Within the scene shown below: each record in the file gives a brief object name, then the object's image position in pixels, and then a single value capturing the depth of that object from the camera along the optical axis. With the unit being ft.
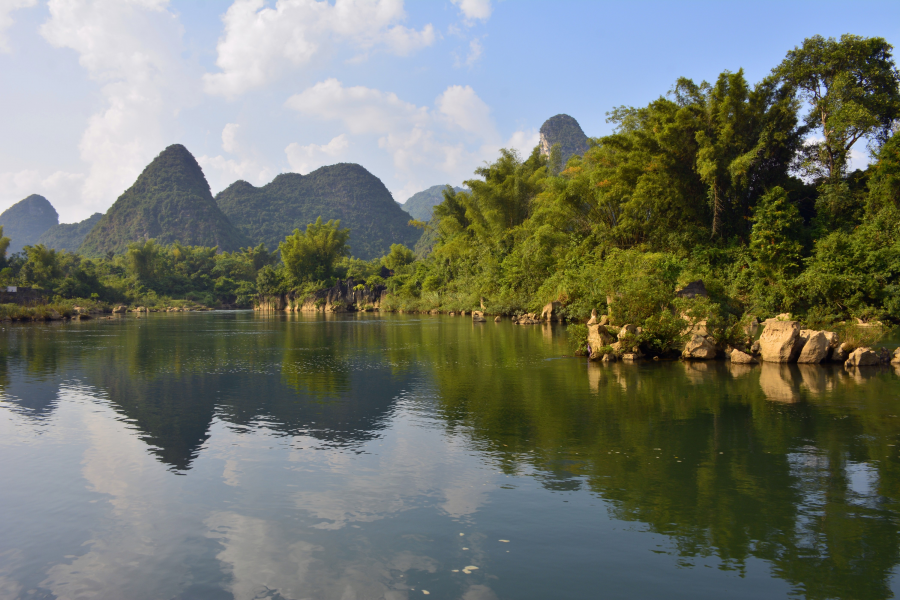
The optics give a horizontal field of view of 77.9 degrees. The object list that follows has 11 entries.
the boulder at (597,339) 55.62
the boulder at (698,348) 53.72
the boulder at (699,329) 54.19
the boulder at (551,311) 113.09
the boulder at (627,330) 55.11
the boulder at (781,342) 49.88
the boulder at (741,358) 51.03
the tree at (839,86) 88.69
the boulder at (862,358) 47.42
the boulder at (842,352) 49.80
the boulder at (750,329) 55.62
